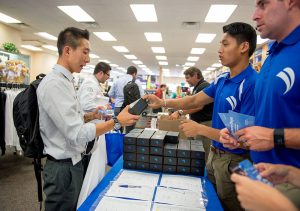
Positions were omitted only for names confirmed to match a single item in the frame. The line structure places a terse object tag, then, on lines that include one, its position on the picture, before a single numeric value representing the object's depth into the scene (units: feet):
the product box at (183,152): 5.36
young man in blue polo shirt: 5.46
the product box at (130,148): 5.66
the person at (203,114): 11.27
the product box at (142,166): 5.60
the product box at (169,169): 5.45
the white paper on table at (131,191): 4.24
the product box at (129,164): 5.66
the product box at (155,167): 5.53
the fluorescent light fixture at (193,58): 43.35
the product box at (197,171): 5.39
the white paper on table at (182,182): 4.71
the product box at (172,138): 6.04
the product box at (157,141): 5.48
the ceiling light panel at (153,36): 26.86
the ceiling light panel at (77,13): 19.38
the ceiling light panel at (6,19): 22.75
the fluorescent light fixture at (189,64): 52.03
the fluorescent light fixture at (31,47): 40.49
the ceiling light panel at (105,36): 27.50
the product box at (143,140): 5.56
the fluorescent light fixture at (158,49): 35.83
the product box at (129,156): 5.65
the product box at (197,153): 5.30
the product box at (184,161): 5.40
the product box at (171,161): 5.44
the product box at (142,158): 5.58
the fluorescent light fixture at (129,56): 43.83
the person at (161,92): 31.16
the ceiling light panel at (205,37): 26.61
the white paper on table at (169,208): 3.83
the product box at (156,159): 5.50
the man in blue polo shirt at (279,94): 3.23
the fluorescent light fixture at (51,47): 38.78
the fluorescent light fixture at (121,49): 36.06
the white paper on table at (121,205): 3.81
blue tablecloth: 4.04
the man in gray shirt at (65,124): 4.72
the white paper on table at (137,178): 4.83
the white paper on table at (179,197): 4.07
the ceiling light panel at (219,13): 17.80
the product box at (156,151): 5.49
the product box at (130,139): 5.67
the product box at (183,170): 5.42
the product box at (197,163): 5.37
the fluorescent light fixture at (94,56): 45.37
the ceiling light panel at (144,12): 18.39
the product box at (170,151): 5.41
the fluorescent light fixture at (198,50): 35.21
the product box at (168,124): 11.10
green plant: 16.69
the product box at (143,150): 5.59
